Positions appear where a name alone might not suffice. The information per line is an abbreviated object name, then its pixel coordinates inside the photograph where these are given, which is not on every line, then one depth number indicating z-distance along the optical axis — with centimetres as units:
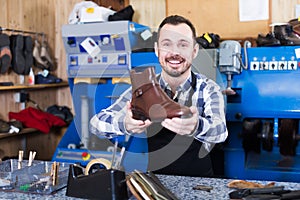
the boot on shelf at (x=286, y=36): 262
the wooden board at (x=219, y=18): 344
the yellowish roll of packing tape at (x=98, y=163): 138
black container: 120
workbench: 126
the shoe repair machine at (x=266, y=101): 259
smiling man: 155
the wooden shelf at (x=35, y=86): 334
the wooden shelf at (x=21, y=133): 326
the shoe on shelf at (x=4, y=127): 325
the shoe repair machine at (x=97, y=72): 304
